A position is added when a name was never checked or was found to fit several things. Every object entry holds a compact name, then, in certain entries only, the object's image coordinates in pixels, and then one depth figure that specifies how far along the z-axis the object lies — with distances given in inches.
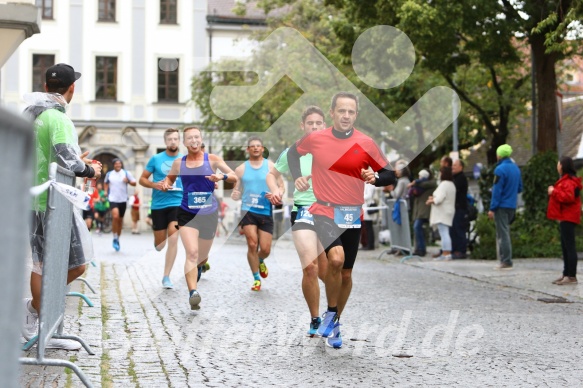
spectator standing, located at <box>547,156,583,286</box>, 519.2
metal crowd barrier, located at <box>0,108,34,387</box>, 93.7
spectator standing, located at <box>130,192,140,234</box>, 1312.7
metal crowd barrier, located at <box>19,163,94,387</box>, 219.5
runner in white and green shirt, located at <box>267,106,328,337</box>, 309.9
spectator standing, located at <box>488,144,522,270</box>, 641.6
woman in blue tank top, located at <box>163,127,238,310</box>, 437.7
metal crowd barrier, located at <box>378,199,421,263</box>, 750.5
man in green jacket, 271.7
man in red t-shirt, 307.9
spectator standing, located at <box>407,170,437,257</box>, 789.6
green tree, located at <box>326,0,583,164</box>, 700.7
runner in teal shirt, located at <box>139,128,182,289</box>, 488.4
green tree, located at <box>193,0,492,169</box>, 1096.8
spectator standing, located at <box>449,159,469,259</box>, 754.7
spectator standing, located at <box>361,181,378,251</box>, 895.1
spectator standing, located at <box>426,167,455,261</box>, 742.5
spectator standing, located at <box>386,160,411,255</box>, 807.1
